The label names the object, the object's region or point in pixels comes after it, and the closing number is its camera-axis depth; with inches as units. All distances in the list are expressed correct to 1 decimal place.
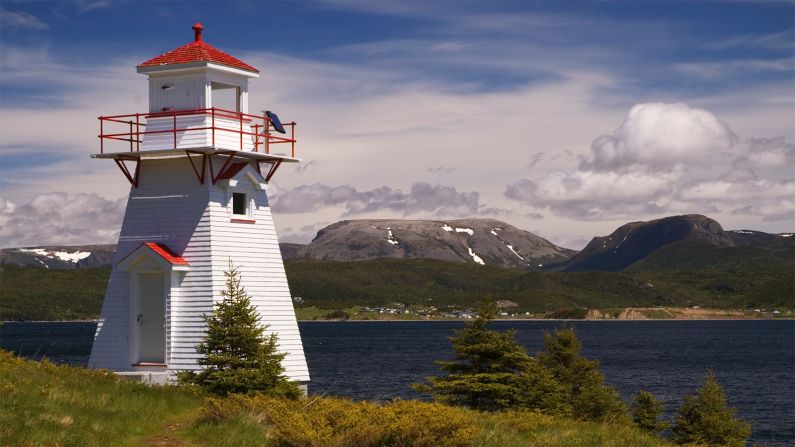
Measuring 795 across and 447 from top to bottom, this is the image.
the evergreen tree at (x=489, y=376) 1149.7
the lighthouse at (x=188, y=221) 1002.1
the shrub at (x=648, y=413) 1596.6
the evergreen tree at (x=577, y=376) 1433.3
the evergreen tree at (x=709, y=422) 1517.0
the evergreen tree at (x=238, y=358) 868.6
